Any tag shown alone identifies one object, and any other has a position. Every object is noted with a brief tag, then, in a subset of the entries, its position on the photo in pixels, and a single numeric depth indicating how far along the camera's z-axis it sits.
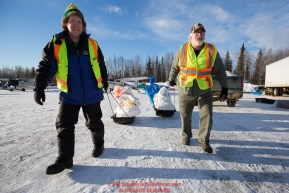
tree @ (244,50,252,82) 44.51
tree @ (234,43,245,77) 44.45
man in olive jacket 2.47
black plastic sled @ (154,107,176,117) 4.77
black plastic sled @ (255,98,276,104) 9.36
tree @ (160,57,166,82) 57.03
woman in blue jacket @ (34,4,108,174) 1.93
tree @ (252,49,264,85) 41.22
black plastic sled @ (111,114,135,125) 3.96
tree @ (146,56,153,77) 59.11
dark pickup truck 6.98
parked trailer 14.75
